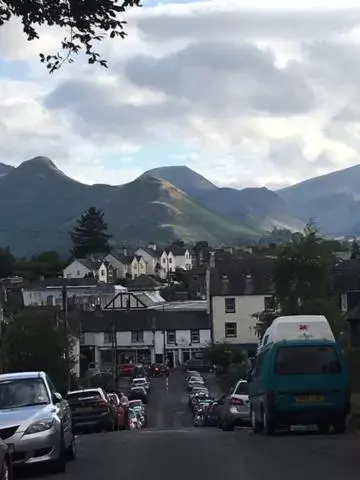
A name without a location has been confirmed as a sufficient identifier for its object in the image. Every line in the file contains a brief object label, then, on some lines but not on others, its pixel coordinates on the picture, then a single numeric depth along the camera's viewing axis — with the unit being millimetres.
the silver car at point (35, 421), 15633
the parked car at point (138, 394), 62500
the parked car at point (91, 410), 33688
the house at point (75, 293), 113625
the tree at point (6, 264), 130125
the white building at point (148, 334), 99812
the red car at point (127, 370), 89062
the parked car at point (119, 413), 37219
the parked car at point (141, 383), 68625
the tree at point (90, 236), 155750
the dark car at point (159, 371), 89312
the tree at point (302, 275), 53594
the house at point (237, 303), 91500
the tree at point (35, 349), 53531
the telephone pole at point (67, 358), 54844
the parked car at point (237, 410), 30391
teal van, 22781
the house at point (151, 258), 180875
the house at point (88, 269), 140250
